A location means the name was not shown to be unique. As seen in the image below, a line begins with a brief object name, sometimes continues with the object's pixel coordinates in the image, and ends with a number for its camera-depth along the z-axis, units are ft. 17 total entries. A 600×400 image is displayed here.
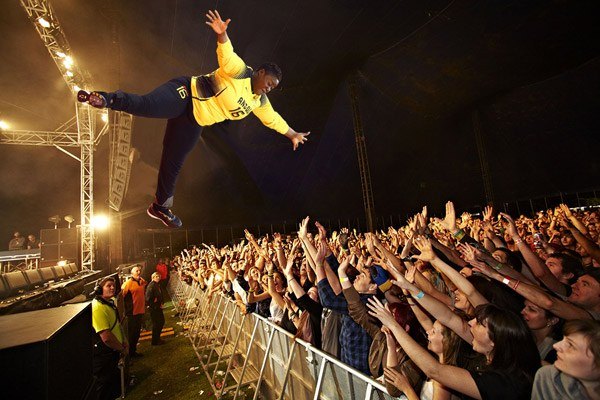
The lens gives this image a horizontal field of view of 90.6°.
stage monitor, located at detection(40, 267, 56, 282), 21.28
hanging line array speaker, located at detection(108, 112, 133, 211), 26.91
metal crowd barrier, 6.91
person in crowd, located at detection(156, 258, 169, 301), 36.35
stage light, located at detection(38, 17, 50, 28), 21.53
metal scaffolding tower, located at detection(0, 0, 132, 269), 25.11
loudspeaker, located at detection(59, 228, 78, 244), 30.83
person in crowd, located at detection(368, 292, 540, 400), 4.64
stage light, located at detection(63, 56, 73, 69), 24.57
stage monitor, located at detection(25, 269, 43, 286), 18.97
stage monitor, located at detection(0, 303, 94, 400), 2.38
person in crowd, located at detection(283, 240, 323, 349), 9.48
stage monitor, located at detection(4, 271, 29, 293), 16.42
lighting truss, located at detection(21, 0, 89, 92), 21.08
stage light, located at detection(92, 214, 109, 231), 30.83
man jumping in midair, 11.90
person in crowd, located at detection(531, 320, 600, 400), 4.17
